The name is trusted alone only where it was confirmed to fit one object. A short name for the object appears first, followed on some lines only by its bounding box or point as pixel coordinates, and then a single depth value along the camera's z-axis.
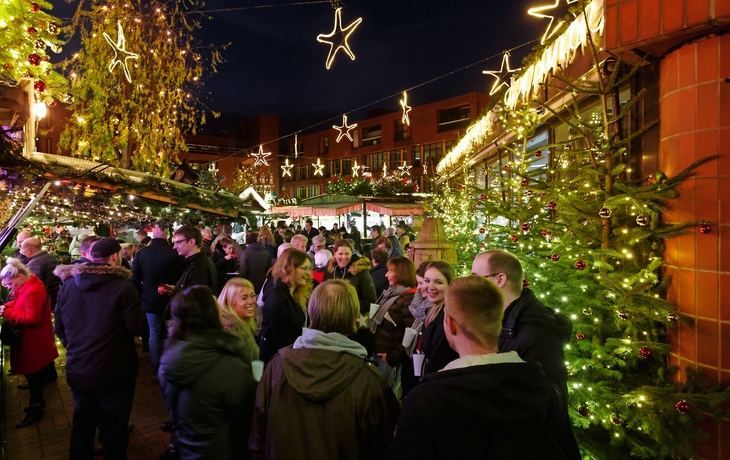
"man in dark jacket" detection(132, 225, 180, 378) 5.80
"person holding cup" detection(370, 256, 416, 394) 3.84
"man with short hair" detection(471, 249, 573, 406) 2.48
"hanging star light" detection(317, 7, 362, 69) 6.79
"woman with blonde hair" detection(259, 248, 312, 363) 3.74
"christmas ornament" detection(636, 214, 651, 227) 3.45
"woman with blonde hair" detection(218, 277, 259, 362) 3.38
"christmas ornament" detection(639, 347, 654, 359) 3.26
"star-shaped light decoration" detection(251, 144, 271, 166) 24.05
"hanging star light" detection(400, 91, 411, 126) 13.02
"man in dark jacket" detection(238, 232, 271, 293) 7.27
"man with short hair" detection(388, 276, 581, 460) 1.57
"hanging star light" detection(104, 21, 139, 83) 8.05
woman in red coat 4.55
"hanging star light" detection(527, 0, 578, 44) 5.22
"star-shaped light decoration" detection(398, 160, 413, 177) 36.17
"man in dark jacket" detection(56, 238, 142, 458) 3.57
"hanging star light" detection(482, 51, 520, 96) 8.47
